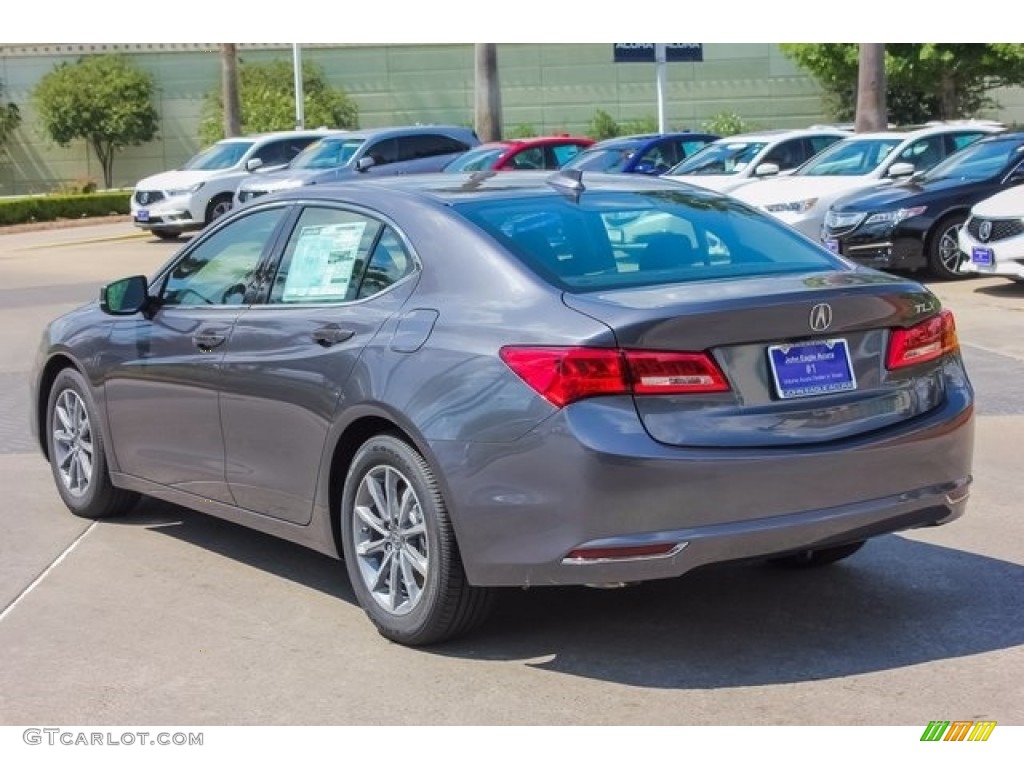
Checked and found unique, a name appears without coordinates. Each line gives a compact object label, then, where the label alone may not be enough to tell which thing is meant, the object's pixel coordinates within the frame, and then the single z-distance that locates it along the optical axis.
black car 17.17
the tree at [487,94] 34.84
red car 24.86
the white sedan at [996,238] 15.29
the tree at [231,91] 39.41
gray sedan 5.00
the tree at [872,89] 26.47
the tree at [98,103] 50.47
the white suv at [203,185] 27.72
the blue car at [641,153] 23.45
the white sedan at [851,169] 18.27
